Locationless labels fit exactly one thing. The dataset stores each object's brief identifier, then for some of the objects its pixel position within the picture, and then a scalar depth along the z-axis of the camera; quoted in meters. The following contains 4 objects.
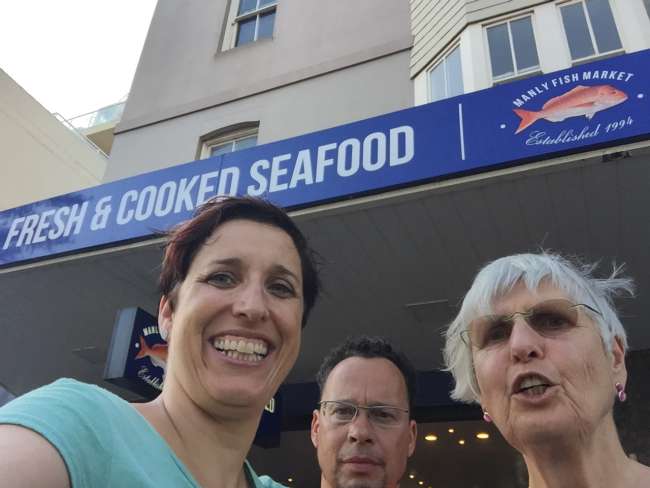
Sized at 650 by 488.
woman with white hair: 0.47
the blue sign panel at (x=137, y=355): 1.35
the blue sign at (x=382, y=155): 1.09
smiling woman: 0.32
